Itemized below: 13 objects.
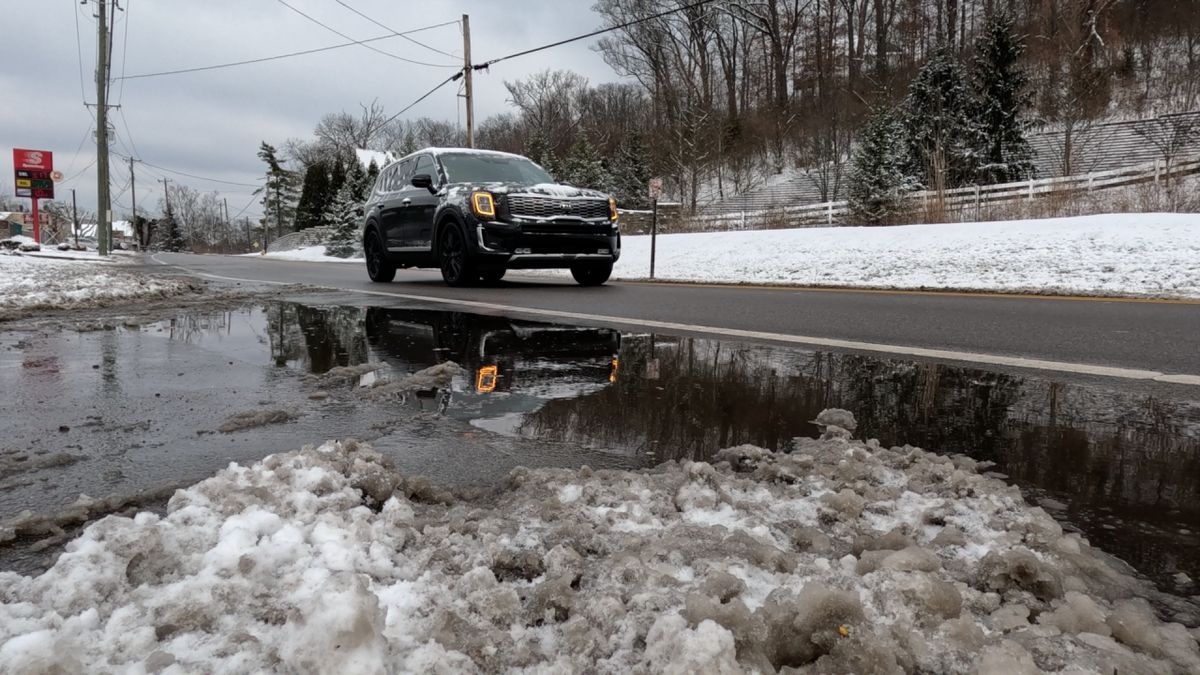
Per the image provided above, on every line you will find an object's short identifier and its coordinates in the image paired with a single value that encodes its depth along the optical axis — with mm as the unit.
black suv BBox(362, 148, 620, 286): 8930
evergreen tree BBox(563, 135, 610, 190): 44969
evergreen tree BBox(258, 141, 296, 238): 73875
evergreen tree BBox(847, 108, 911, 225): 27511
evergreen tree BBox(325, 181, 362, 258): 37938
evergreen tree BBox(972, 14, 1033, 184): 29375
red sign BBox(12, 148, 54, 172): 43219
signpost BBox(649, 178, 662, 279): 12359
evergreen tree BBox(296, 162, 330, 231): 57562
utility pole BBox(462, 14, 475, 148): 25281
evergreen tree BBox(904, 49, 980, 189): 29688
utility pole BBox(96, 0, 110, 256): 27256
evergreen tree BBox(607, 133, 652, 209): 44438
